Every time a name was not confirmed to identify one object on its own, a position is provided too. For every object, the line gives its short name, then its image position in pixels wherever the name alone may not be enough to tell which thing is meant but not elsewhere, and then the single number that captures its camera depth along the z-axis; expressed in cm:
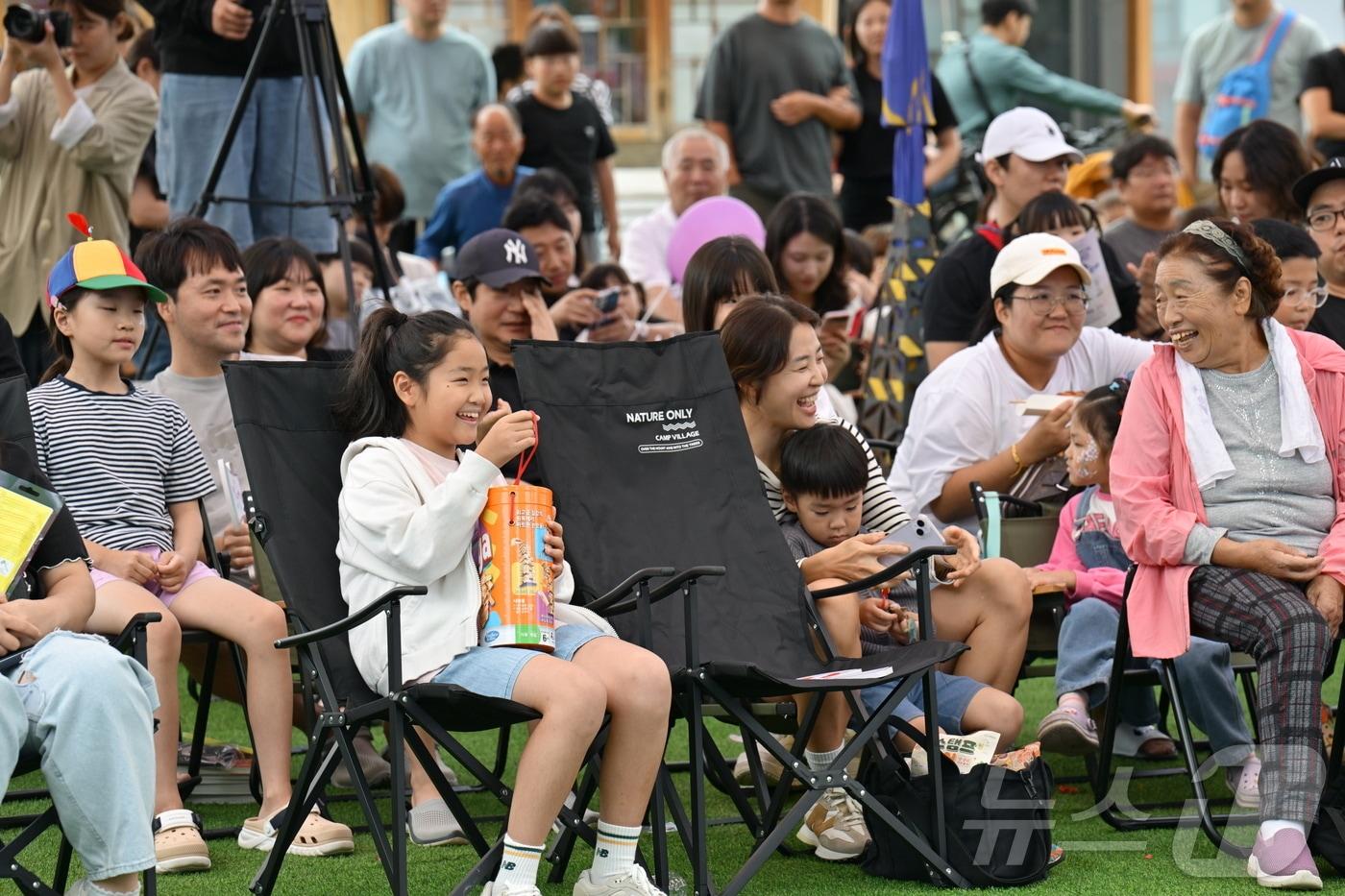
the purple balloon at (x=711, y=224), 1367
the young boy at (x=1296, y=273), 1028
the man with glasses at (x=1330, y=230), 1053
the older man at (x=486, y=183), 1557
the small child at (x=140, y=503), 843
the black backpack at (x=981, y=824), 775
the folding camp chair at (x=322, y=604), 707
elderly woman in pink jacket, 830
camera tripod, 1133
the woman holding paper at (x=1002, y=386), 1004
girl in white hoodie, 710
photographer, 1235
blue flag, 1334
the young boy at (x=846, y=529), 840
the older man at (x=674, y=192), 1452
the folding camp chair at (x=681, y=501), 823
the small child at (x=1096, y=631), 881
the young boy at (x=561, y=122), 1669
